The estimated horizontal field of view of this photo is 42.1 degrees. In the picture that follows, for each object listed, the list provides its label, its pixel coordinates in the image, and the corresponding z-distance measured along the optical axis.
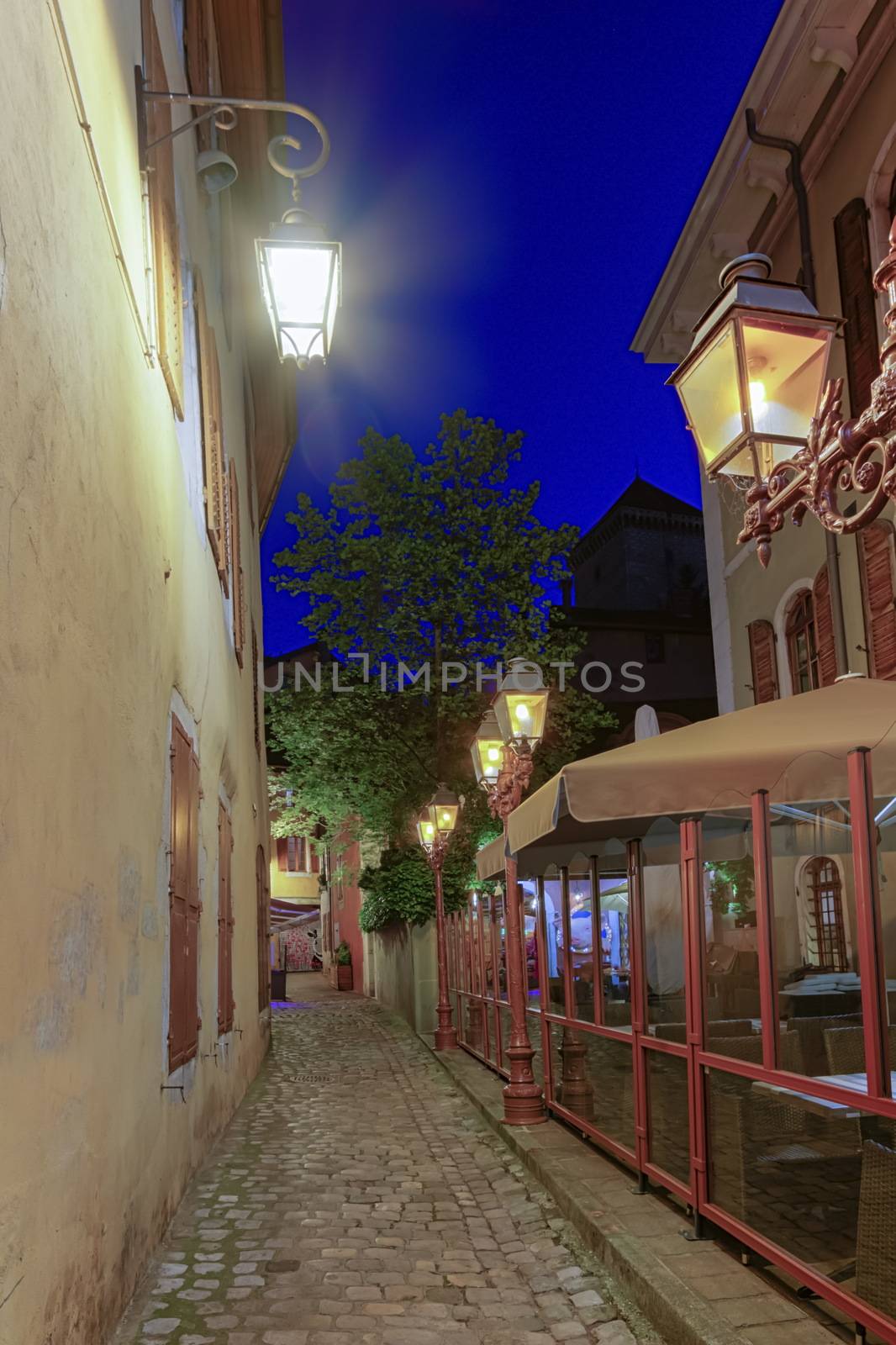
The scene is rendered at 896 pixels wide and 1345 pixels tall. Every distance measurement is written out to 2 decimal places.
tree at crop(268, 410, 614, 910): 21.41
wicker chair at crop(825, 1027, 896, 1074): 4.82
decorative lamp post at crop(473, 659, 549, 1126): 8.73
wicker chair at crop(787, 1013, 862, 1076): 4.95
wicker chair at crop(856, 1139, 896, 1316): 3.66
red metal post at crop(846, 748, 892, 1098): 3.70
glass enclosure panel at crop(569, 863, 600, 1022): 7.55
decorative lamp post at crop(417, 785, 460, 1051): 15.43
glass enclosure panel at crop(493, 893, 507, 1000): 11.70
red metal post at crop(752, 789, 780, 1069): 4.56
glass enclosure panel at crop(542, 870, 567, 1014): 8.54
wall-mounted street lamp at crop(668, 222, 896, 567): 4.12
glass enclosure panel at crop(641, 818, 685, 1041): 6.06
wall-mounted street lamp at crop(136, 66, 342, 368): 6.05
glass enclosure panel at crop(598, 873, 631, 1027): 6.79
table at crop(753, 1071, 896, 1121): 4.03
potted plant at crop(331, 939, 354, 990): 32.62
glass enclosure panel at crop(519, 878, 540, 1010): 10.00
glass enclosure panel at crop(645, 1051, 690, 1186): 5.67
